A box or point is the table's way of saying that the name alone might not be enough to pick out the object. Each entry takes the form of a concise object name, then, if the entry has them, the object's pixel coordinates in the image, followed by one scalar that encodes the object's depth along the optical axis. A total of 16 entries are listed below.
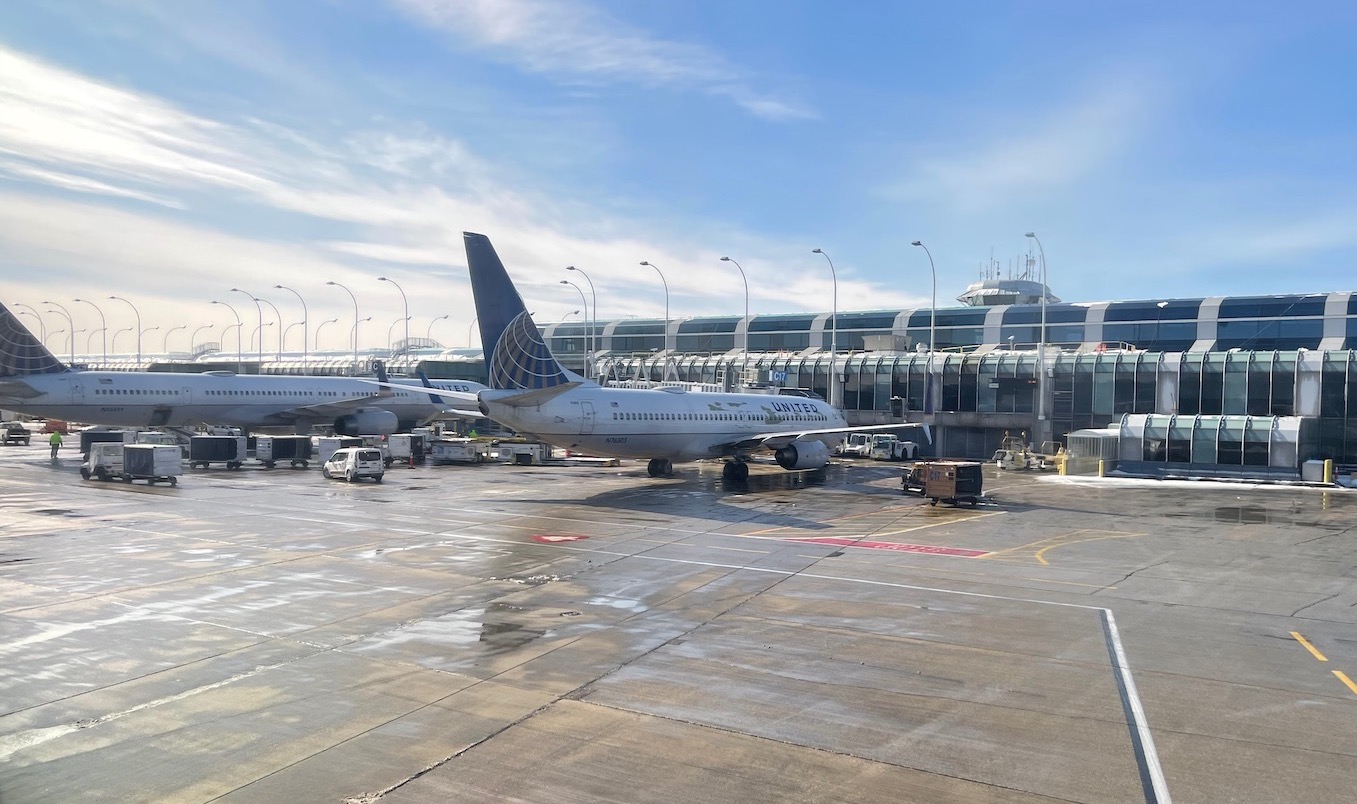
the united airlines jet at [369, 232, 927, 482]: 37.03
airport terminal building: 59.88
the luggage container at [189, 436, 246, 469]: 51.41
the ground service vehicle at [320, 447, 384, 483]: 44.44
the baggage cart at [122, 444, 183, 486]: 41.53
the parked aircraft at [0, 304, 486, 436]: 54.09
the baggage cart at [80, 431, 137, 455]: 54.55
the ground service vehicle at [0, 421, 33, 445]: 72.88
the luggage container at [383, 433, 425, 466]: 59.41
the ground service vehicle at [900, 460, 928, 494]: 41.71
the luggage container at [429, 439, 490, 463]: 58.47
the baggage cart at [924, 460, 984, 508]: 38.25
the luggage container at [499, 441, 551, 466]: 57.97
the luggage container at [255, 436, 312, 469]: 54.59
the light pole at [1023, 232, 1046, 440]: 63.47
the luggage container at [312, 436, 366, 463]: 55.16
